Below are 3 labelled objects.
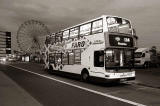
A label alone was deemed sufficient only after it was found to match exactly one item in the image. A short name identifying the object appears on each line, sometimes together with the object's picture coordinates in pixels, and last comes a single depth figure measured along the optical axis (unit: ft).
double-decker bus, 39.32
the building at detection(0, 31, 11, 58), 370.14
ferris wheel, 133.85
